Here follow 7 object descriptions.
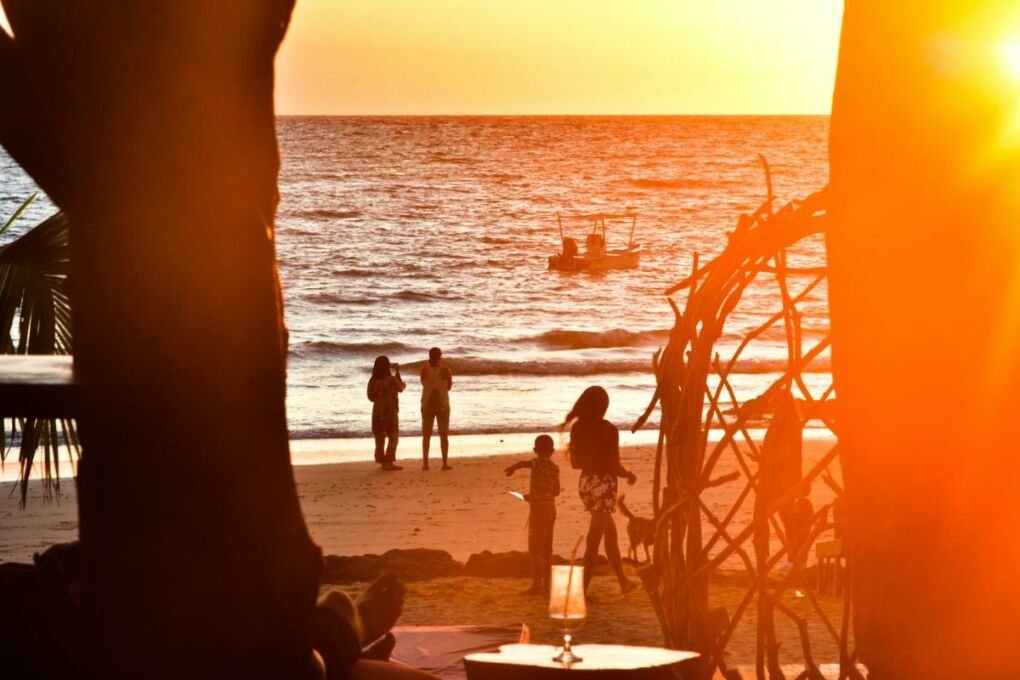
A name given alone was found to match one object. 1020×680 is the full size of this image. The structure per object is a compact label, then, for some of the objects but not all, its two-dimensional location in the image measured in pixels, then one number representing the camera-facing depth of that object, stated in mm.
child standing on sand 19531
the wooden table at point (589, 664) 8195
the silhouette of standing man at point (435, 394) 33437
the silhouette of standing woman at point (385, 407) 32937
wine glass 8742
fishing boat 95875
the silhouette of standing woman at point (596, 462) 18922
